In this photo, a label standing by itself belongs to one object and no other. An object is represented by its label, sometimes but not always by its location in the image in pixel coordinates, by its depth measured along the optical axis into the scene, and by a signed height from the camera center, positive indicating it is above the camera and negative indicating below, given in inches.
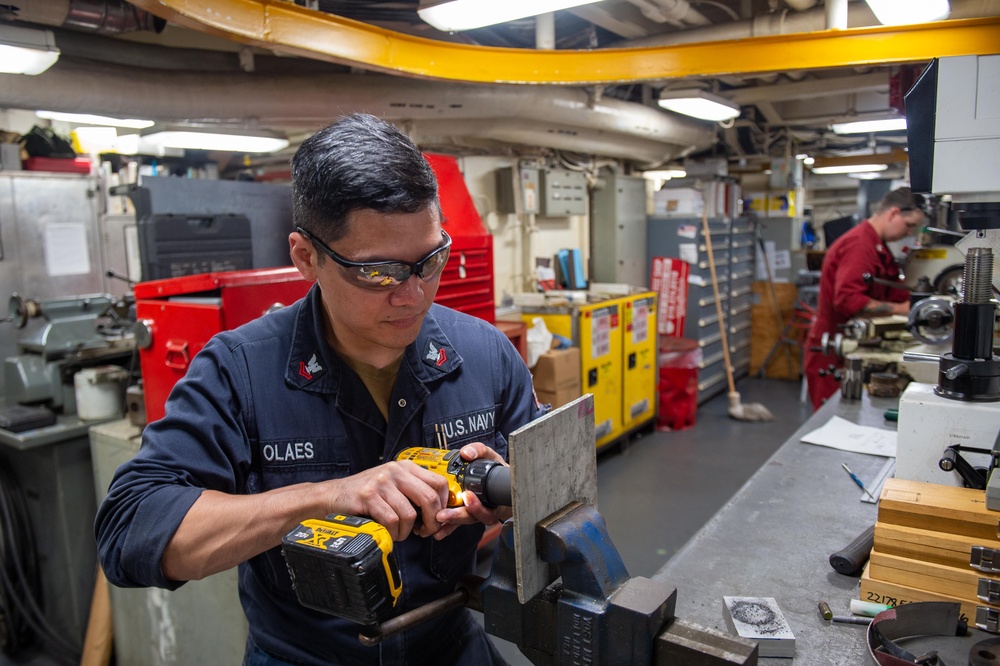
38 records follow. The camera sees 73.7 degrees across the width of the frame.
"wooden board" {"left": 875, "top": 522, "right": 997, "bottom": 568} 44.3 -20.6
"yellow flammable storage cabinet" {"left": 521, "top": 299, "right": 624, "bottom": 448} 159.9 -25.0
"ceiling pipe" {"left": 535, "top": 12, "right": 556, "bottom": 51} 114.6 +36.7
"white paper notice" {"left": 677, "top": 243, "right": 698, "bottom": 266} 219.8 -2.9
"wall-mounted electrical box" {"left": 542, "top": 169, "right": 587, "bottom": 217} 178.5 +14.7
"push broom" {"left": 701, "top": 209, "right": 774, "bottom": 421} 205.2 -51.1
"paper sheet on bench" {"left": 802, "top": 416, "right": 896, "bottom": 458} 79.7 -24.6
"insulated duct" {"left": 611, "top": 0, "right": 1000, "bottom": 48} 108.5 +39.6
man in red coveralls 134.1 -7.1
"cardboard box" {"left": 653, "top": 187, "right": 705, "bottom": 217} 228.5 +14.4
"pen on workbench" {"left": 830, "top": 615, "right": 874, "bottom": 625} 45.7 -25.9
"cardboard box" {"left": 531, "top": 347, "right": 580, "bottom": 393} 148.6 -27.6
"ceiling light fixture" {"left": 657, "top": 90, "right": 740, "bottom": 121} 134.6 +29.4
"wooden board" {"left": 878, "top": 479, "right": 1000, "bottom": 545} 44.7 -18.5
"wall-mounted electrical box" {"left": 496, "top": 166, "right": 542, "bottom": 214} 171.5 +14.9
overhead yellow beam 78.1 +28.0
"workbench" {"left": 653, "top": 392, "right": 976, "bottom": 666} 45.7 -25.9
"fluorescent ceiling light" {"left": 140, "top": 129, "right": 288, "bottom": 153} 117.3 +20.9
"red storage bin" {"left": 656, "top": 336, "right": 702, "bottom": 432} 200.8 -43.4
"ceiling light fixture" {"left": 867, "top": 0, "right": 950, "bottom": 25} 86.1 +30.4
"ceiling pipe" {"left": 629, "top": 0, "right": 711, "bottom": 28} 116.3 +42.0
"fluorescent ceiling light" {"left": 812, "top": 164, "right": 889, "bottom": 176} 265.6 +29.1
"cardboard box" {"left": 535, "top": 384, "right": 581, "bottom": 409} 149.6 -33.8
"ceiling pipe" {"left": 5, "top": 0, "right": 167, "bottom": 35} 82.5 +31.6
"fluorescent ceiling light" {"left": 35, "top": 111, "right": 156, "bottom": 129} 131.9 +28.3
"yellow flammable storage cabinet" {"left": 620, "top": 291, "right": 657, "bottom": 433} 180.7 -32.2
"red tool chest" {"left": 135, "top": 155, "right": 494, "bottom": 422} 73.6 -6.2
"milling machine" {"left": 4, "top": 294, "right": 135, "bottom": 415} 98.7 -14.0
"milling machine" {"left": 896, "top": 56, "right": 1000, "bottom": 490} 50.0 -2.6
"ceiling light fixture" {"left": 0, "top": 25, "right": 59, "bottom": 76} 75.1 +23.9
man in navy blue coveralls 36.0 -11.1
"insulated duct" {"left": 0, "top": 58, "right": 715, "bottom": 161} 94.1 +25.7
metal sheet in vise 30.4 -11.0
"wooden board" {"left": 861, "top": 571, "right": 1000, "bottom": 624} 44.1 -24.1
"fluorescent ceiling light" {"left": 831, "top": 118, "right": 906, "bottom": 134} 190.4 +33.4
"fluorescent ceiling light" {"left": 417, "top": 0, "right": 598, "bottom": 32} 80.6 +29.2
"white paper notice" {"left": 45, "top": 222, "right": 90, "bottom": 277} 129.0 +1.5
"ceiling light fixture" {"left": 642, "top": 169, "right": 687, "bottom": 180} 259.4 +27.6
